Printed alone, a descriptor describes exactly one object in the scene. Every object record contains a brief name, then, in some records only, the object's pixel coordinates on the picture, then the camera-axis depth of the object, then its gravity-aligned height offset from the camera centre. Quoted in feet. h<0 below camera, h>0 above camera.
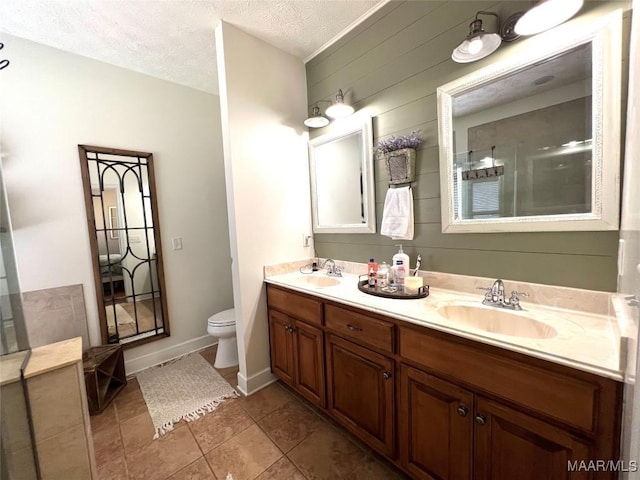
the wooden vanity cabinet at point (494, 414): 2.44 -2.31
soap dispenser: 5.06 -1.01
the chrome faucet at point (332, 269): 6.68 -1.34
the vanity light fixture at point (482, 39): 3.79 +2.58
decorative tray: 4.51 -1.40
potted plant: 5.07 +1.23
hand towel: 5.32 +0.04
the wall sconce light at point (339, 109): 6.03 +2.61
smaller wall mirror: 6.14 +1.05
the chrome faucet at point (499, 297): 3.95 -1.38
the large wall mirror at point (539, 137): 3.32 +1.10
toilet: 7.49 -3.36
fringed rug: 5.80 -4.24
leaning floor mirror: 6.89 -0.41
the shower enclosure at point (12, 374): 2.52 -1.48
